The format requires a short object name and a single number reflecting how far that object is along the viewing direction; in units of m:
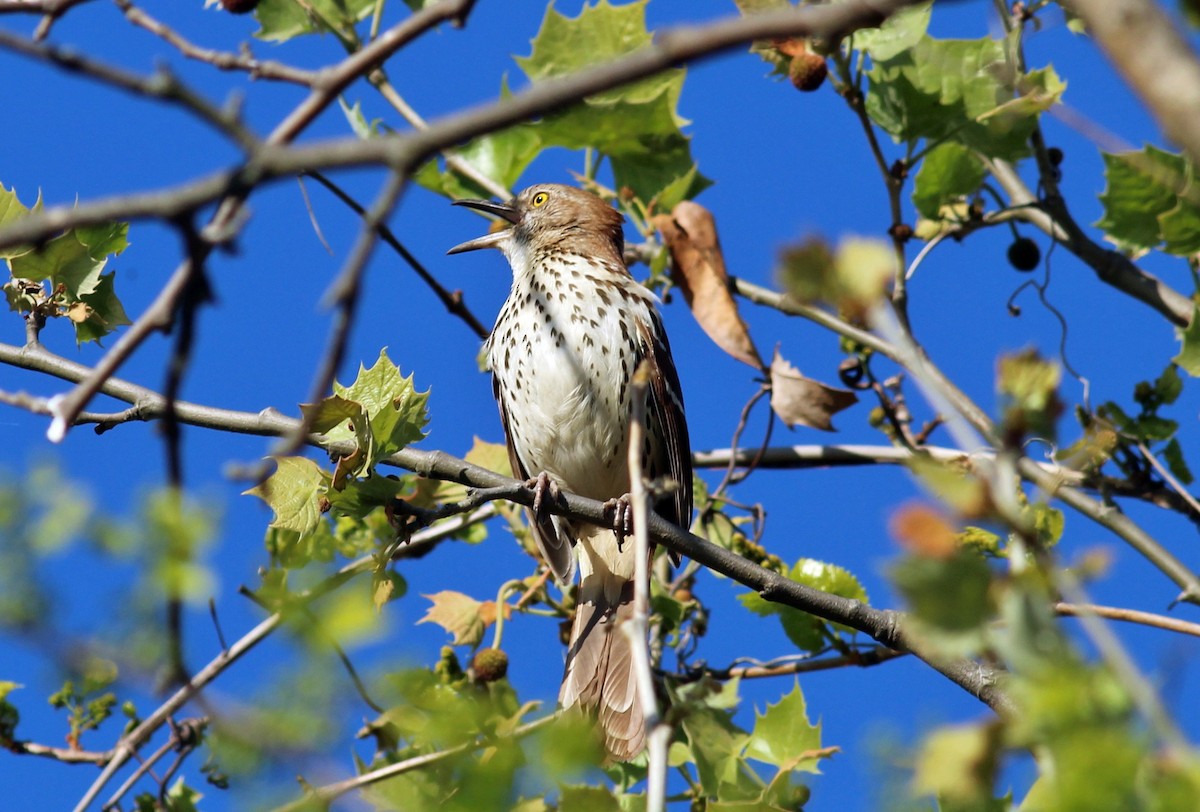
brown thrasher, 10.00
